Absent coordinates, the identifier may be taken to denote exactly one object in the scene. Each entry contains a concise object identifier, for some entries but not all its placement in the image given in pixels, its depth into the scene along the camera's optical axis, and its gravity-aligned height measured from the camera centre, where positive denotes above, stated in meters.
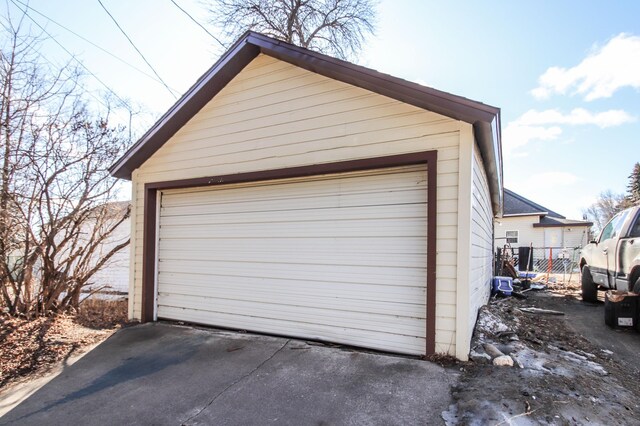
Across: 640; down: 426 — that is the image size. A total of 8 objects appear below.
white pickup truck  5.41 -0.69
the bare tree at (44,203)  5.67 +0.18
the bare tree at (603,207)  42.53 +2.06
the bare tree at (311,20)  11.43 +7.20
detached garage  3.63 +0.19
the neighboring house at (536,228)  18.92 -0.43
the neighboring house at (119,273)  9.87 -2.17
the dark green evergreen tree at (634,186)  31.13 +3.82
